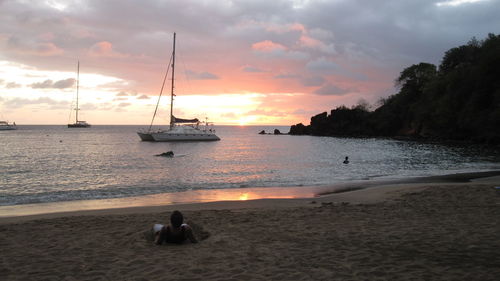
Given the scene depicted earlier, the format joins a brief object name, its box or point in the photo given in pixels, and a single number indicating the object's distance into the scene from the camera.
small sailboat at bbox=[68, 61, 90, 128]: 192.88
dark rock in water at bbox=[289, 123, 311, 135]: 123.69
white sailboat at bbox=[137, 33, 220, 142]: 71.38
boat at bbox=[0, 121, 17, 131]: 167.25
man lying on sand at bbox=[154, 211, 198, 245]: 8.19
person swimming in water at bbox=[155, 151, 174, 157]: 42.44
